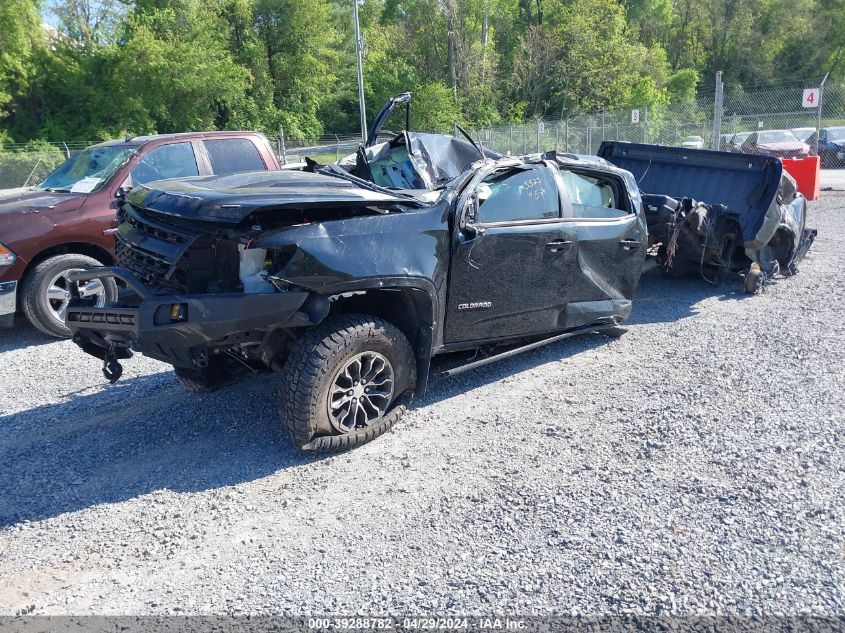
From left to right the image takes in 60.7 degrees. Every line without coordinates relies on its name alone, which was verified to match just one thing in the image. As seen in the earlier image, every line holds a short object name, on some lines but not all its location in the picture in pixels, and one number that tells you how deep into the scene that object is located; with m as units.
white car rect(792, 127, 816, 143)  23.00
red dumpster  14.62
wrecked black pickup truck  3.91
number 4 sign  17.45
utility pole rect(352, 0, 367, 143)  26.45
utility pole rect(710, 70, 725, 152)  16.86
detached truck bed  7.48
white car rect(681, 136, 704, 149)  24.96
